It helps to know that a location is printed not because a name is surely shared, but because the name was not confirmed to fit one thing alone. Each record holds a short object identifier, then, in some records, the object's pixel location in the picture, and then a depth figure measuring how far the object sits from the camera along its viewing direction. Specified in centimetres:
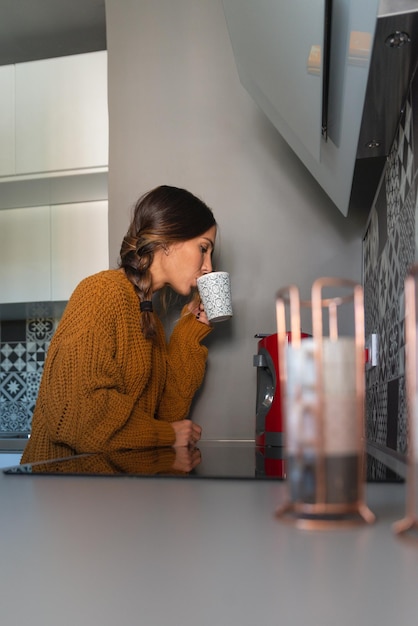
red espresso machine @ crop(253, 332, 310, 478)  142
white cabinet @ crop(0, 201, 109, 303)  260
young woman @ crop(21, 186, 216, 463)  130
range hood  77
